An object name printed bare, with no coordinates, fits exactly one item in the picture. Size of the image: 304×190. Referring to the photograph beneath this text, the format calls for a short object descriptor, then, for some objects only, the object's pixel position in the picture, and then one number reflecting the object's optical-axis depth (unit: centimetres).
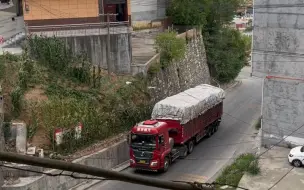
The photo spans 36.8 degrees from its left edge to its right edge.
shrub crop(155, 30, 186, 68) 3197
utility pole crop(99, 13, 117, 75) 2749
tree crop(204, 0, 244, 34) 4378
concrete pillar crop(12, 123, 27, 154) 1994
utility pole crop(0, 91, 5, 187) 1889
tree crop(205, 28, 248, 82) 4312
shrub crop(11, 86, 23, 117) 2158
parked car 1893
